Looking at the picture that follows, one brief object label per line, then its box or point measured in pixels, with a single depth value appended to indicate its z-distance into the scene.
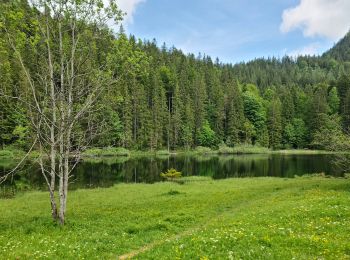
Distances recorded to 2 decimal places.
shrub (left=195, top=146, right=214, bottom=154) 115.24
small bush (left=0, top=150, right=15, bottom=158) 74.92
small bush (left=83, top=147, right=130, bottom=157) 97.53
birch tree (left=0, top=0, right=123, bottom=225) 17.17
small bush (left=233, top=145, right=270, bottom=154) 117.00
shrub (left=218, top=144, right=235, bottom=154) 116.49
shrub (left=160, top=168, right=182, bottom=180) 53.37
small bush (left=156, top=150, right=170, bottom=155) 105.81
